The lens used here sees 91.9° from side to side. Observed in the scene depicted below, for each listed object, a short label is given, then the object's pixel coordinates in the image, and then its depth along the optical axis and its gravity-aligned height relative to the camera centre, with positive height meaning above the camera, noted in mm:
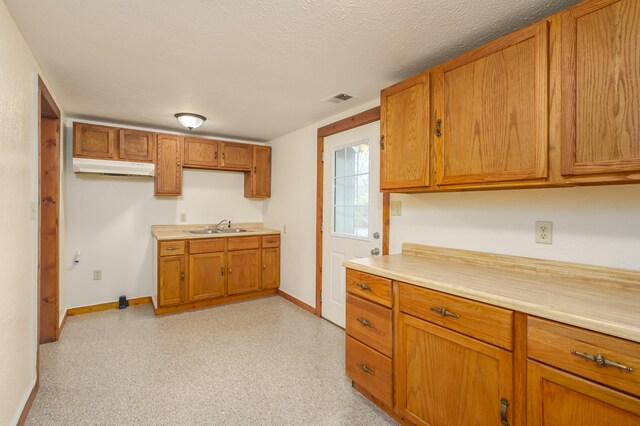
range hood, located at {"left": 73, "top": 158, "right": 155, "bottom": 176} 3283 +486
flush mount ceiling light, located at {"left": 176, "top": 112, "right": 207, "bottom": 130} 3228 +982
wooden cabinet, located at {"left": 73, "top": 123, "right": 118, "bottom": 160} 3334 +775
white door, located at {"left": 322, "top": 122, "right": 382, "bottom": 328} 2861 +63
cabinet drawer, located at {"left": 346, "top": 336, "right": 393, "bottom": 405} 1836 -995
